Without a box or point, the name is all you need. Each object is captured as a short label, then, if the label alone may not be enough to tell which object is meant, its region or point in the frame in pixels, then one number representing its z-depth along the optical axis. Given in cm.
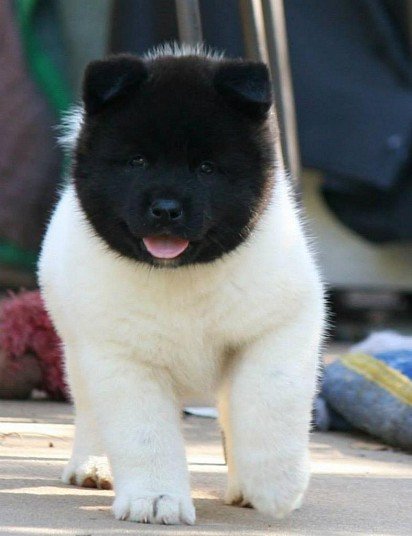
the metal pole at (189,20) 834
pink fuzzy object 1027
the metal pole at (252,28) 857
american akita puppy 633
